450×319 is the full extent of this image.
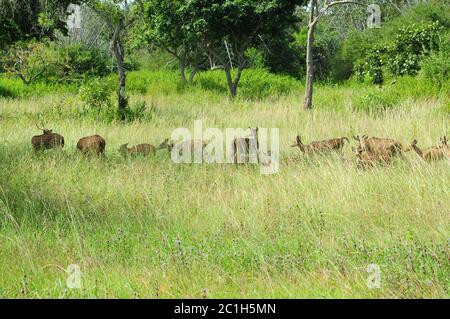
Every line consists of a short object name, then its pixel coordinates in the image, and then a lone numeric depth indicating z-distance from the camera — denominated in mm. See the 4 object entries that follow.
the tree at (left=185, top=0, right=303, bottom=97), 19062
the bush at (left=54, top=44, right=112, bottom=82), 28625
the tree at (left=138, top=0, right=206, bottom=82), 19969
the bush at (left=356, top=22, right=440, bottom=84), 19781
